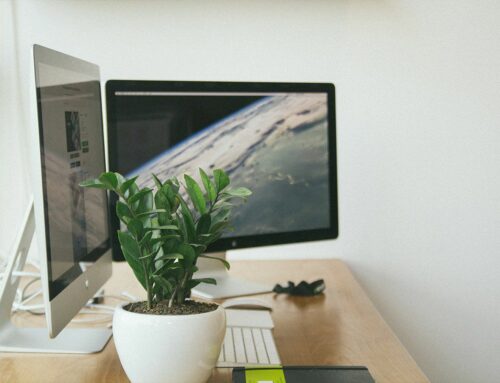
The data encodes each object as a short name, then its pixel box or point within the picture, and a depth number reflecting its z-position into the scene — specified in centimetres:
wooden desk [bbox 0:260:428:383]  110
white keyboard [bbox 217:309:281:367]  114
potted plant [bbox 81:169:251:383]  94
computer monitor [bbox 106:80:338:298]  149
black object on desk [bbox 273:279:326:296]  163
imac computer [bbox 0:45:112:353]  105
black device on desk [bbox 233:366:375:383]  100
